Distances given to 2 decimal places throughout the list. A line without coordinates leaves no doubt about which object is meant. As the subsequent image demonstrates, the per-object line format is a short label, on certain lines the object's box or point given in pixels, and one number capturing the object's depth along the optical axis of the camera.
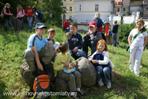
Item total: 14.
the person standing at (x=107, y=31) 7.30
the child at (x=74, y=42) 3.90
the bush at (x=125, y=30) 12.61
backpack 3.22
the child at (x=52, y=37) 3.63
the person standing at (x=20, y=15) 6.22
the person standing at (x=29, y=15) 6.47
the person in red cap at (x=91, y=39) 4.19
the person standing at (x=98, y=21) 5.40
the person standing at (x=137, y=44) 4.21
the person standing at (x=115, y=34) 7.37
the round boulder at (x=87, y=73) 3.64
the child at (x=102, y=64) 3.66
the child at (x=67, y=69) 3.36
